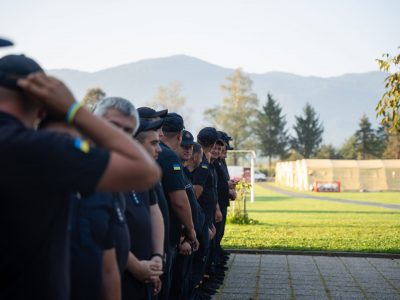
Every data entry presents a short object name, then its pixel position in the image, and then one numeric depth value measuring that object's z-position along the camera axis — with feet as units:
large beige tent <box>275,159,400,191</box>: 180.24
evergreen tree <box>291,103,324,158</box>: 351.46
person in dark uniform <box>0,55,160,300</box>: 6.61
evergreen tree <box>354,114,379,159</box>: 312.71
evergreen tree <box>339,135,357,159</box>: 320.09
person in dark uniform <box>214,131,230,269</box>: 30.19
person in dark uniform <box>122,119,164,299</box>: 11.78
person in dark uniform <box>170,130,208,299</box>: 18.42
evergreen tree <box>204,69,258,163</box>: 296.30
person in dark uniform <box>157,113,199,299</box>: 16.16
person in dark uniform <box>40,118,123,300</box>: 8.77
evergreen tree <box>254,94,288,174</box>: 352.69
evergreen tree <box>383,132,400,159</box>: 297.53
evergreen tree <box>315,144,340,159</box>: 325.21
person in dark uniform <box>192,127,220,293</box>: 22.84
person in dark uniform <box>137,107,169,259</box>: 14.25
